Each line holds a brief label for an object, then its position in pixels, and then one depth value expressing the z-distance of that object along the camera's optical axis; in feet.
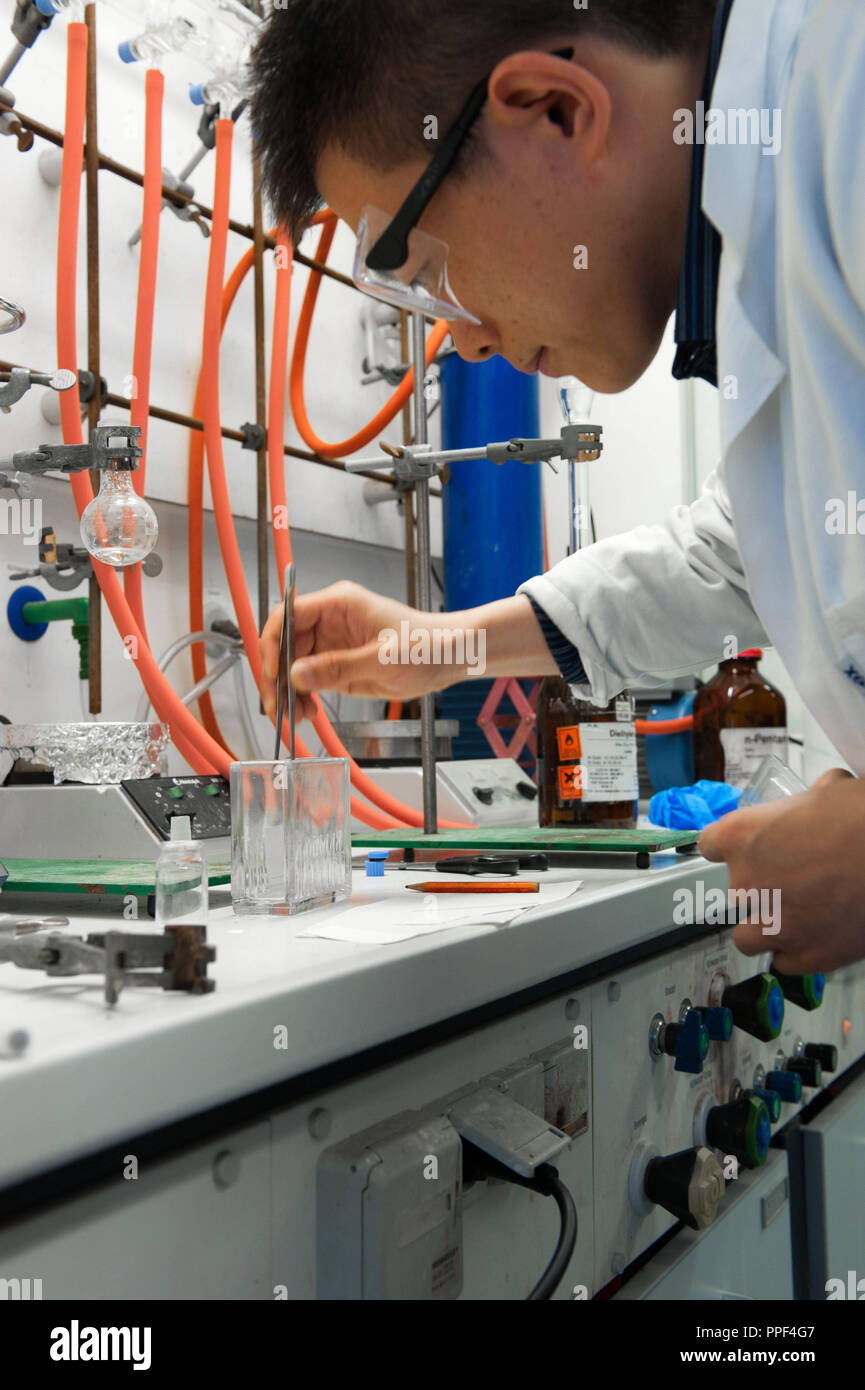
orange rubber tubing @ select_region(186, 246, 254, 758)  5.54
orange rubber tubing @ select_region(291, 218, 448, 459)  6.14
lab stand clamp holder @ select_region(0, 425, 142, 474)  2.92
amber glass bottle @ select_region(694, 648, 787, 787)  5.60
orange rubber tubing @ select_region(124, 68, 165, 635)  4.36
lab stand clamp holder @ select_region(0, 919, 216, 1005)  1.59
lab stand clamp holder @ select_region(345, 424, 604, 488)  3.82
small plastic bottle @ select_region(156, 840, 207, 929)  2.30
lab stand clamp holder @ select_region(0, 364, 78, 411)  2.86
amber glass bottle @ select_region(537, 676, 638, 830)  4.19
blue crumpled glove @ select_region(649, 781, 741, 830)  4.20
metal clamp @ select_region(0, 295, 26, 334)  2.71
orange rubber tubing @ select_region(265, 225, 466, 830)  4.69
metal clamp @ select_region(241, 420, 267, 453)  5.70
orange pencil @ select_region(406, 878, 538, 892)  2.69
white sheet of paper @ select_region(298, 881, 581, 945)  2.12
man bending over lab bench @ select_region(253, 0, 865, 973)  1.69
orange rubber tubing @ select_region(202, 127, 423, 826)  4.81
